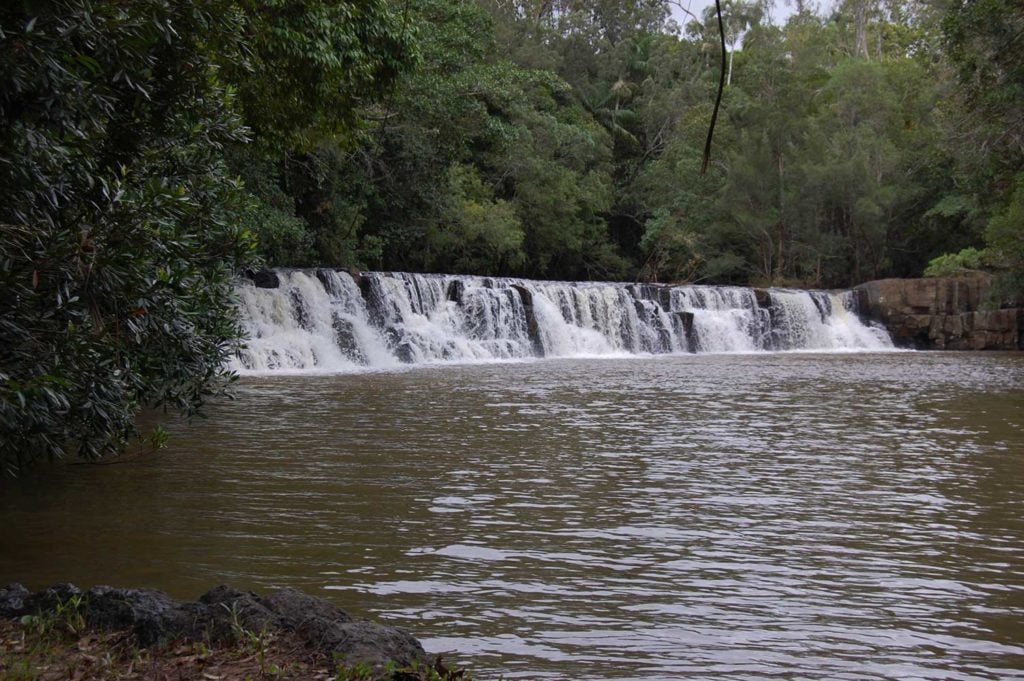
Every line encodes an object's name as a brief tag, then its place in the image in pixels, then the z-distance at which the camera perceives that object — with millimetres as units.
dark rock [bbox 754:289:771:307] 30359
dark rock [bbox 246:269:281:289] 20797
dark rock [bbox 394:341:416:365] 21703
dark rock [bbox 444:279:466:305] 24094
